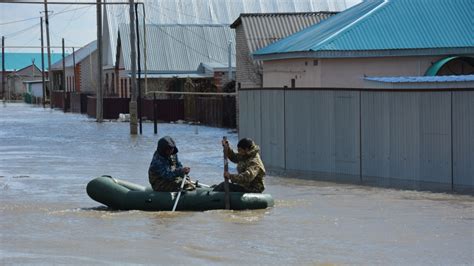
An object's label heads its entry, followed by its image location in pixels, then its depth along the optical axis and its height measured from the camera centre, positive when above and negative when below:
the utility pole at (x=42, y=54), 96.53 +2.96
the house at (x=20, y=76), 143.62 +1.26
